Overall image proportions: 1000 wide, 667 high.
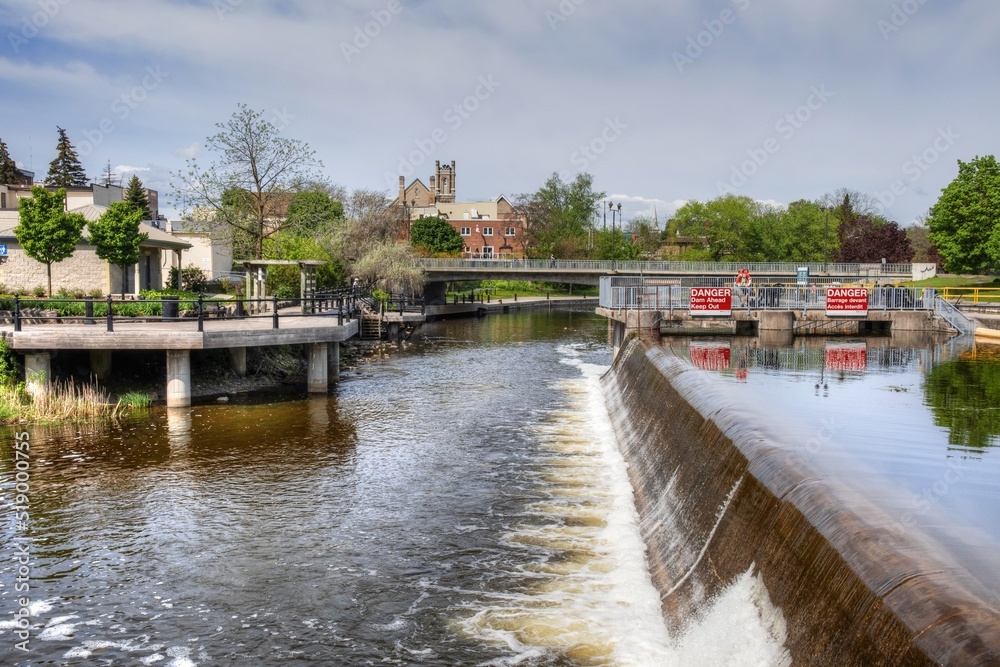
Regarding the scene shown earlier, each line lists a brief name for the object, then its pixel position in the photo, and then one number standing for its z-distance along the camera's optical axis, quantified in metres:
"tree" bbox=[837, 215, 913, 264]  93.75
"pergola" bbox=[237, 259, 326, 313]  36.66
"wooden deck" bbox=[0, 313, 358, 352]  23.53
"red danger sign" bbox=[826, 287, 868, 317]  37.25
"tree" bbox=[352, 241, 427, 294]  64.25
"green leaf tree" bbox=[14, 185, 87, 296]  35.59
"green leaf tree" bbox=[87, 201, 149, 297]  38.66
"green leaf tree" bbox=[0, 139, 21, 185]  94.00
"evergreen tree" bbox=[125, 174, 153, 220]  84.05
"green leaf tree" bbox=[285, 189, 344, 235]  50.67
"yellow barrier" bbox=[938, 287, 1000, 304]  53.06
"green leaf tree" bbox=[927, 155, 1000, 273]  66.69
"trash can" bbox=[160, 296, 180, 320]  28.12
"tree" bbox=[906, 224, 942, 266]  109.12
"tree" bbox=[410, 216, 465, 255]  120.00
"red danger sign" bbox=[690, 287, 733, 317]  36.06
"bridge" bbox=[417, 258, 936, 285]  74.55
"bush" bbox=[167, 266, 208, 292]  52.57
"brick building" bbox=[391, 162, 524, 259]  133.25
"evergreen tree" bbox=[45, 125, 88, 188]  110.25
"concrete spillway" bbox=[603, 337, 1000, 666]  6.80
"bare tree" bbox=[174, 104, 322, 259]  46.19
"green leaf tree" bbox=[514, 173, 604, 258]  121.81
